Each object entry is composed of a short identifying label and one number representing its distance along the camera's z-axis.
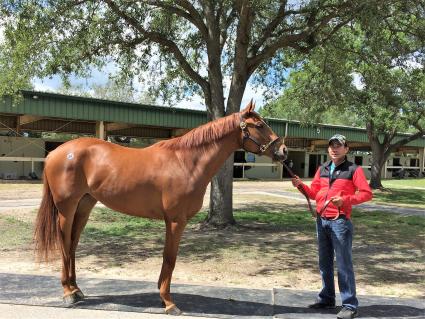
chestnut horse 4.72
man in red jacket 4.47
